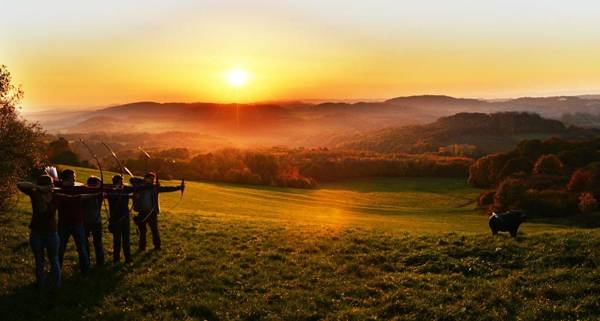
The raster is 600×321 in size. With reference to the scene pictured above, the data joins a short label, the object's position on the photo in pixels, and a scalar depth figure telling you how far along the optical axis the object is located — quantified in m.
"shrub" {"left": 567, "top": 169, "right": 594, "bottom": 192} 68.88
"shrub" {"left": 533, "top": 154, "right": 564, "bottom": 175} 83.36
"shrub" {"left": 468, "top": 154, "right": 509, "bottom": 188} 97.12
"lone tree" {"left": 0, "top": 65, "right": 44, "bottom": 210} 24.95
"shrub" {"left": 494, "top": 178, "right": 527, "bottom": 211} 65.38
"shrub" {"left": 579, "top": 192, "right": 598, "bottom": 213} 57.75
